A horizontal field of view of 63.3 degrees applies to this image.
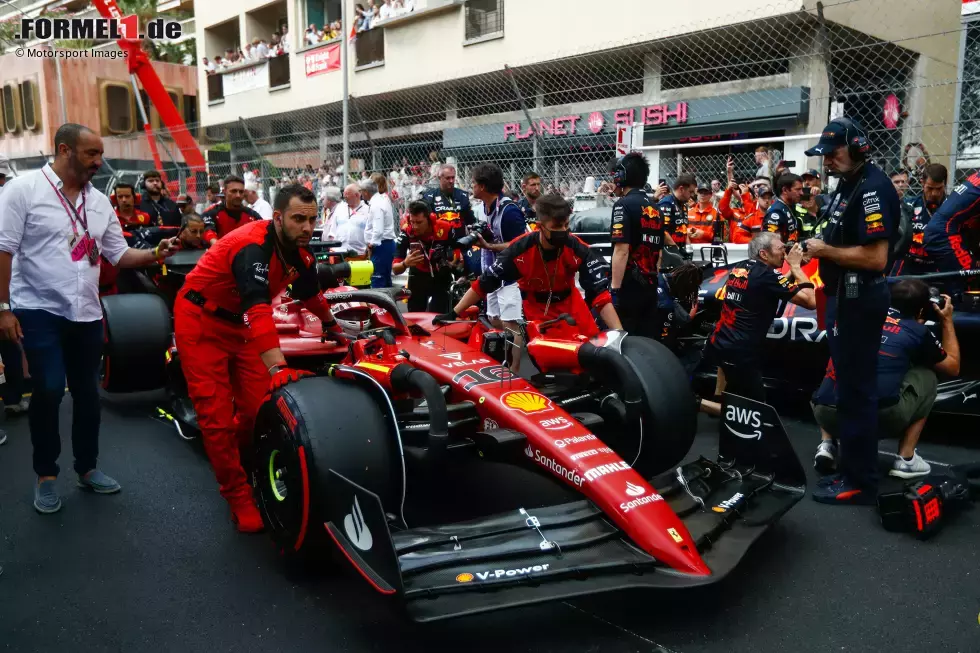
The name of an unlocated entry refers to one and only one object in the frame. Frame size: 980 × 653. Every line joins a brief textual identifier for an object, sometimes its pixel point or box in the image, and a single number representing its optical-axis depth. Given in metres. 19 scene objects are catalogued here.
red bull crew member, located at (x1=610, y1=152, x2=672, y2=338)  5.54
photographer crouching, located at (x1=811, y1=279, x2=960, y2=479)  4.31
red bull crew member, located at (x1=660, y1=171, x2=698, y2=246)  6.11
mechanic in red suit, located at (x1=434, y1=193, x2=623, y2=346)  4.41
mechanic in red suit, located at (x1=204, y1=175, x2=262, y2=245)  6.83
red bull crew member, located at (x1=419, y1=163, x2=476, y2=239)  6.86
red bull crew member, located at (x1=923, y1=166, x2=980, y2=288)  5.23
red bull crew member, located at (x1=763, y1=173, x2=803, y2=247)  6.29
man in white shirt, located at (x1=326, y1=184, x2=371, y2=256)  10.16
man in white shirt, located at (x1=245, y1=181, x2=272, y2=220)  10.20
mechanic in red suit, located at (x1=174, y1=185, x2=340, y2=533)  3.64
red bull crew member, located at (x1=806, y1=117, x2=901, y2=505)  3.82
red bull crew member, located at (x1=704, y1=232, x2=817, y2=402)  4.86
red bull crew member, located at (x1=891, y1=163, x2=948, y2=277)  6.00
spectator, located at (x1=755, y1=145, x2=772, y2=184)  8.99
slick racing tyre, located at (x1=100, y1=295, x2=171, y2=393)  5.41
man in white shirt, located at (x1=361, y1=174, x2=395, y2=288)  10.09
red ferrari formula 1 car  2.66
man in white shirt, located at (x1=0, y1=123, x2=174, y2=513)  3.81
